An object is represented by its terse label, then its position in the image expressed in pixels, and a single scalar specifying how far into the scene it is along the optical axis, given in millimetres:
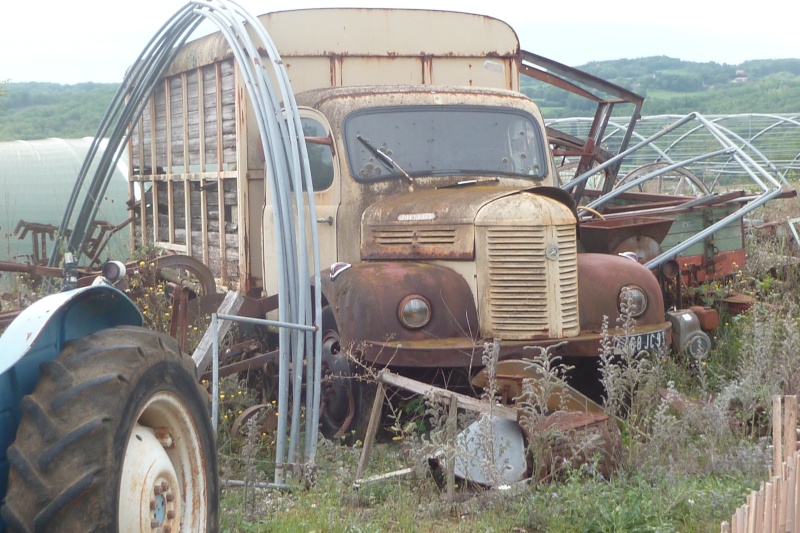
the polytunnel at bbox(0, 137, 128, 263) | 17016
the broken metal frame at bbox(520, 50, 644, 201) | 10359
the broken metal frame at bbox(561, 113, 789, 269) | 8953
